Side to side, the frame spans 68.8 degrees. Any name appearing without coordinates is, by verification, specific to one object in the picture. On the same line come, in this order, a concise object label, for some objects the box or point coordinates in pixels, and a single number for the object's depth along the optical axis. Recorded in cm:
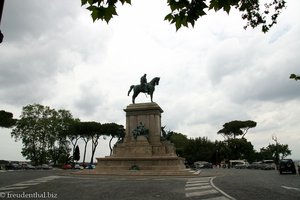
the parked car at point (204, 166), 4405
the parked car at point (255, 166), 3920
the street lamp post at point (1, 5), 201
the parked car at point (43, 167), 4045
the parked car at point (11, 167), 3922
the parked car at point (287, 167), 2110
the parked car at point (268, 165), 3526
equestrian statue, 2293
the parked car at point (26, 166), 4023
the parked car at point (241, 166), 4413
